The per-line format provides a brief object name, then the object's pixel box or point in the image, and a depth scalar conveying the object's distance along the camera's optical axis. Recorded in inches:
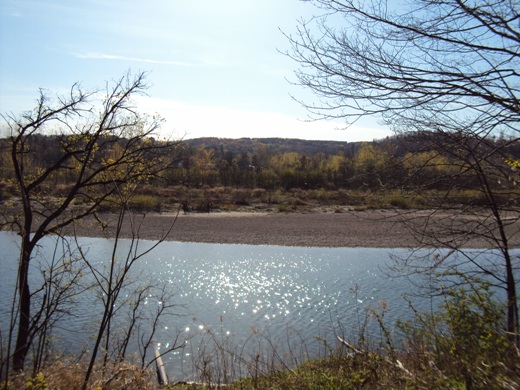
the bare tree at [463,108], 141.8
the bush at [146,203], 1282.0
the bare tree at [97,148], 353.7
